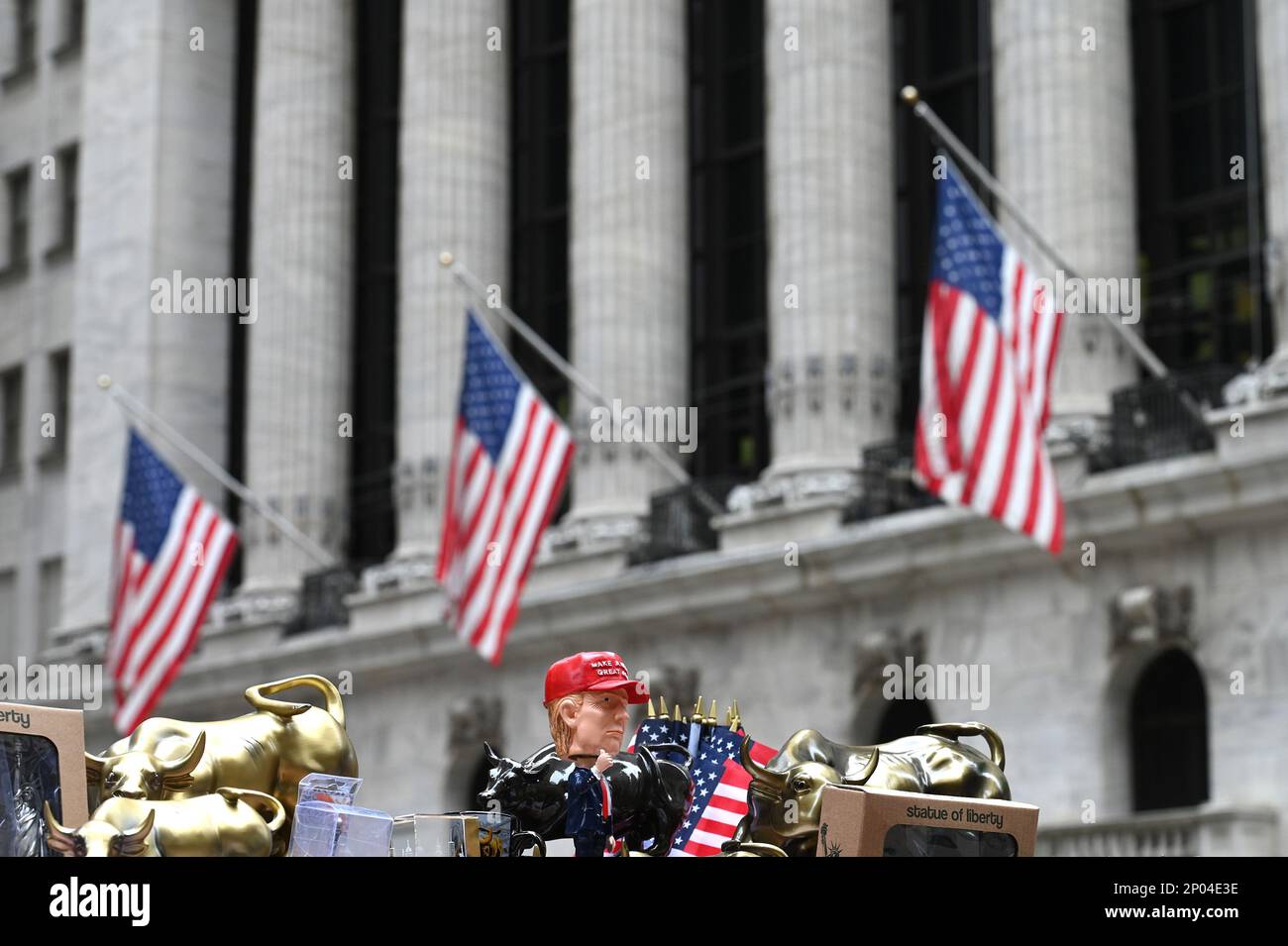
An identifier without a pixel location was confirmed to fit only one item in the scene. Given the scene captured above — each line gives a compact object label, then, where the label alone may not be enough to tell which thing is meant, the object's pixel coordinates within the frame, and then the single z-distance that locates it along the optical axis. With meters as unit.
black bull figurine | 12.52
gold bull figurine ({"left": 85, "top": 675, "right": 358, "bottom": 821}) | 12.15
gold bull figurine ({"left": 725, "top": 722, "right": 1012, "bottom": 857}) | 12.82
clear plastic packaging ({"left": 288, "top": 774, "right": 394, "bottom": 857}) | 10.97
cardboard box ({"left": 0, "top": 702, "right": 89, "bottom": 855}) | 10.75
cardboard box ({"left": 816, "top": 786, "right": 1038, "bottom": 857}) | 10.51
